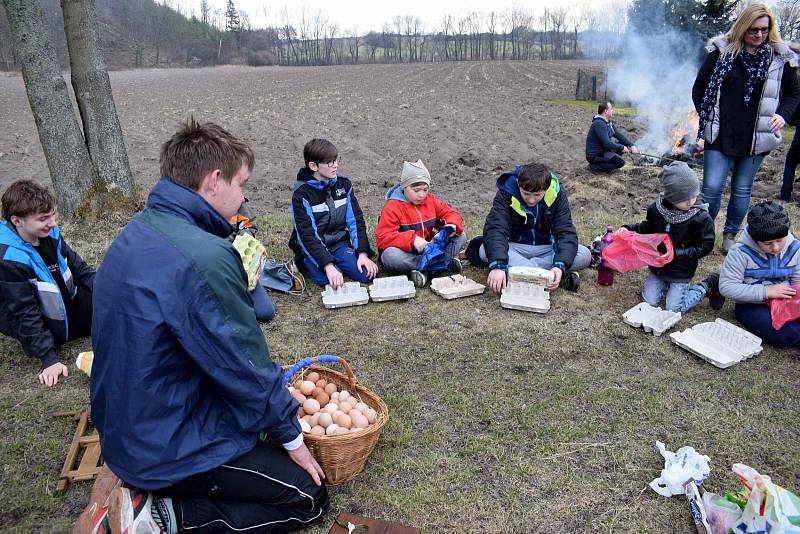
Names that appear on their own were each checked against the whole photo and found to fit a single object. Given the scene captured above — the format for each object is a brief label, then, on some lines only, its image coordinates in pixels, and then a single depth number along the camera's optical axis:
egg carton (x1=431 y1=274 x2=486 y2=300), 4.82
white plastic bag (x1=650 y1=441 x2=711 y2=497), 2.68
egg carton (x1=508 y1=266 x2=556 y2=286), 4.72
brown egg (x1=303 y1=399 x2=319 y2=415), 2.96
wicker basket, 2.56
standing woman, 4.91
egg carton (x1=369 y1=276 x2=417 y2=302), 4.76
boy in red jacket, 5.09
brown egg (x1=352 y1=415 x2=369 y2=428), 2.84
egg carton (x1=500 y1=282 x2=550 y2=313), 4.54
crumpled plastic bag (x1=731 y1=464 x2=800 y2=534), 2.12
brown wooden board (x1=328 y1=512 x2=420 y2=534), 2.41
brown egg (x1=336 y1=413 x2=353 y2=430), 2.83
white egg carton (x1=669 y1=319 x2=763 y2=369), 3.80
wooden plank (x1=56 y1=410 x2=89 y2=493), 2.77
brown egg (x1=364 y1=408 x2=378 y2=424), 2.90
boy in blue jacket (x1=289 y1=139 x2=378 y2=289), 4.88
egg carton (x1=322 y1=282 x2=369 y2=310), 4.67
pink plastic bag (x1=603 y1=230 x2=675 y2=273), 4.55
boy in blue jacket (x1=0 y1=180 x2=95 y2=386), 3.61
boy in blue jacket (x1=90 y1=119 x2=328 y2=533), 1.97
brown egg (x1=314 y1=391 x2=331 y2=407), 3.08
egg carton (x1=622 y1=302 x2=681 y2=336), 4.20
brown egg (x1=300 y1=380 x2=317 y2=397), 3.12
